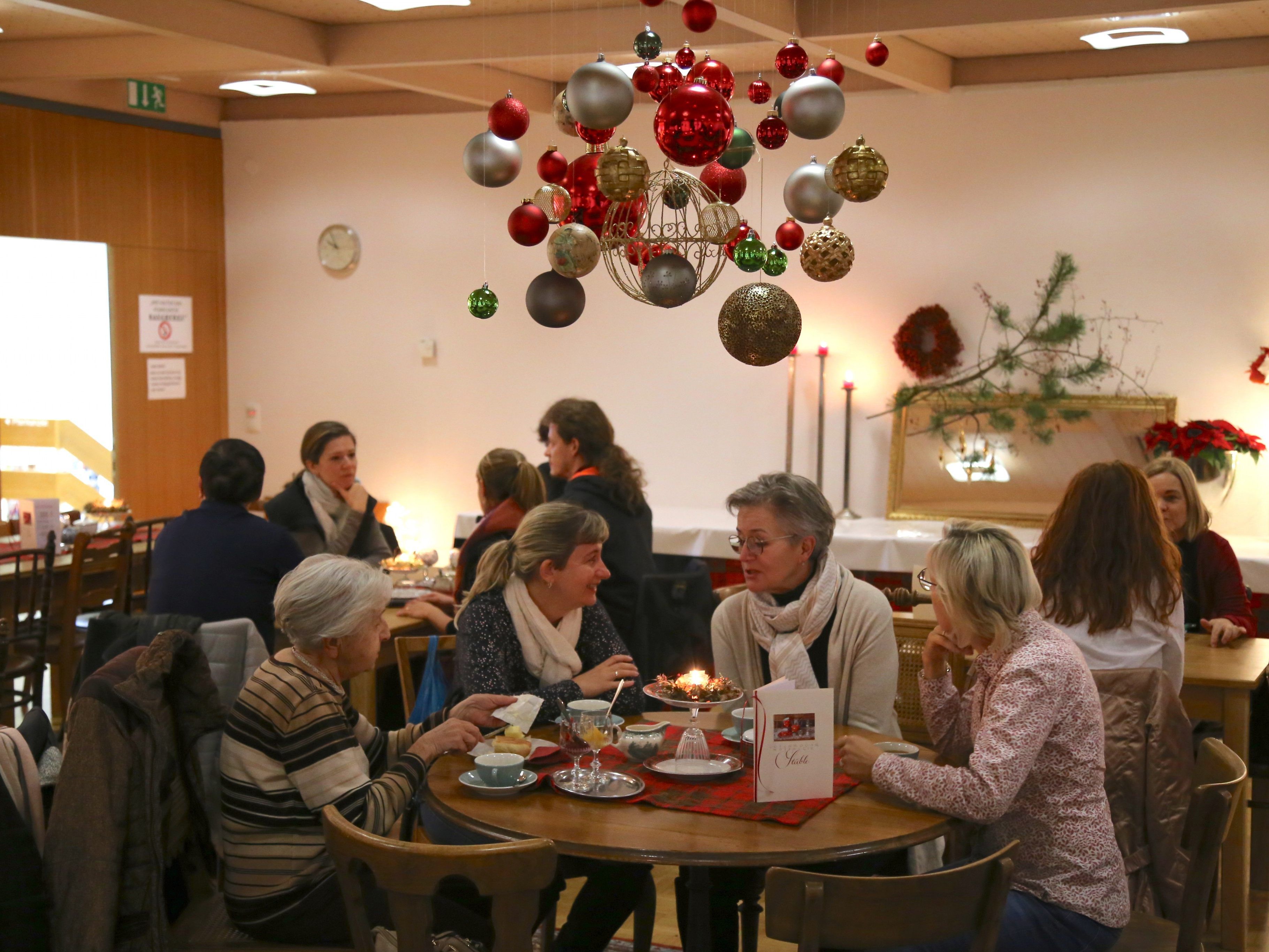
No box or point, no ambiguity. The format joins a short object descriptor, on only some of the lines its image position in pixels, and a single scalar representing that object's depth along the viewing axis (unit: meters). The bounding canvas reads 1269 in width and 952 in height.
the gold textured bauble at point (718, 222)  2.71
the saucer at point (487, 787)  2.48
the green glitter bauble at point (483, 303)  3.13
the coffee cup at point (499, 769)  2.52
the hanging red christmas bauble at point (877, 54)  3.28
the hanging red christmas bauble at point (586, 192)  2.95
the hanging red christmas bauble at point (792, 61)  2.99
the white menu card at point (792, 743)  2.40
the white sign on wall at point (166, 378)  8.23
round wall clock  8.25
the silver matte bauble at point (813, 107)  2.80
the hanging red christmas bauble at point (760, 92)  3.05
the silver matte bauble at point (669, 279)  2.66
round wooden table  2.20
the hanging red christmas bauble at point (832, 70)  3.04
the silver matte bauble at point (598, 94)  2.49
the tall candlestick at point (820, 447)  7.01
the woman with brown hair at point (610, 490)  4.37
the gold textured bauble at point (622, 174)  2.54
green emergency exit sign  7.68
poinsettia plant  6.16
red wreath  6.77
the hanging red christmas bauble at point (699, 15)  2.88
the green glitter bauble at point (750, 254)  2.91
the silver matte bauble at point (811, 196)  2.99
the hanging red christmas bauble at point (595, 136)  2.88
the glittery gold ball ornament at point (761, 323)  2.75
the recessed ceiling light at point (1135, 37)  5.94
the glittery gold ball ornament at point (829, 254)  3.00
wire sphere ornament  2.74
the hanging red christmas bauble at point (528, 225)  2.88
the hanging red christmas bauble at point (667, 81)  2.87
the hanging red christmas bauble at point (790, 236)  3.22
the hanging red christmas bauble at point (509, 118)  2.95
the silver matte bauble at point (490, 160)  3.05
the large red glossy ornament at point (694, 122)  2.39
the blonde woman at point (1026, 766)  2.38
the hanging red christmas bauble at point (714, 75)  2.65
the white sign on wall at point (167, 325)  8.19
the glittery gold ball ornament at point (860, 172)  2.74
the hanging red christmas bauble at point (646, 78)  2.83
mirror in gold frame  6.49
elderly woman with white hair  2.42
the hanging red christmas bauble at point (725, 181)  3.03
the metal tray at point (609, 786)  2.48
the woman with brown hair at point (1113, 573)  3.33
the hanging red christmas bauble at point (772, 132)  2.96
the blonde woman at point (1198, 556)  4.30
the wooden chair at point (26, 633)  4.82
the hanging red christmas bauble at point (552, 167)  2.95
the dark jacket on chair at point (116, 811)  2.20
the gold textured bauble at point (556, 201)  2.94
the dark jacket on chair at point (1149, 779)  2.91
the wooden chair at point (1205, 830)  2.32
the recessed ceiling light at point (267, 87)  7.39
